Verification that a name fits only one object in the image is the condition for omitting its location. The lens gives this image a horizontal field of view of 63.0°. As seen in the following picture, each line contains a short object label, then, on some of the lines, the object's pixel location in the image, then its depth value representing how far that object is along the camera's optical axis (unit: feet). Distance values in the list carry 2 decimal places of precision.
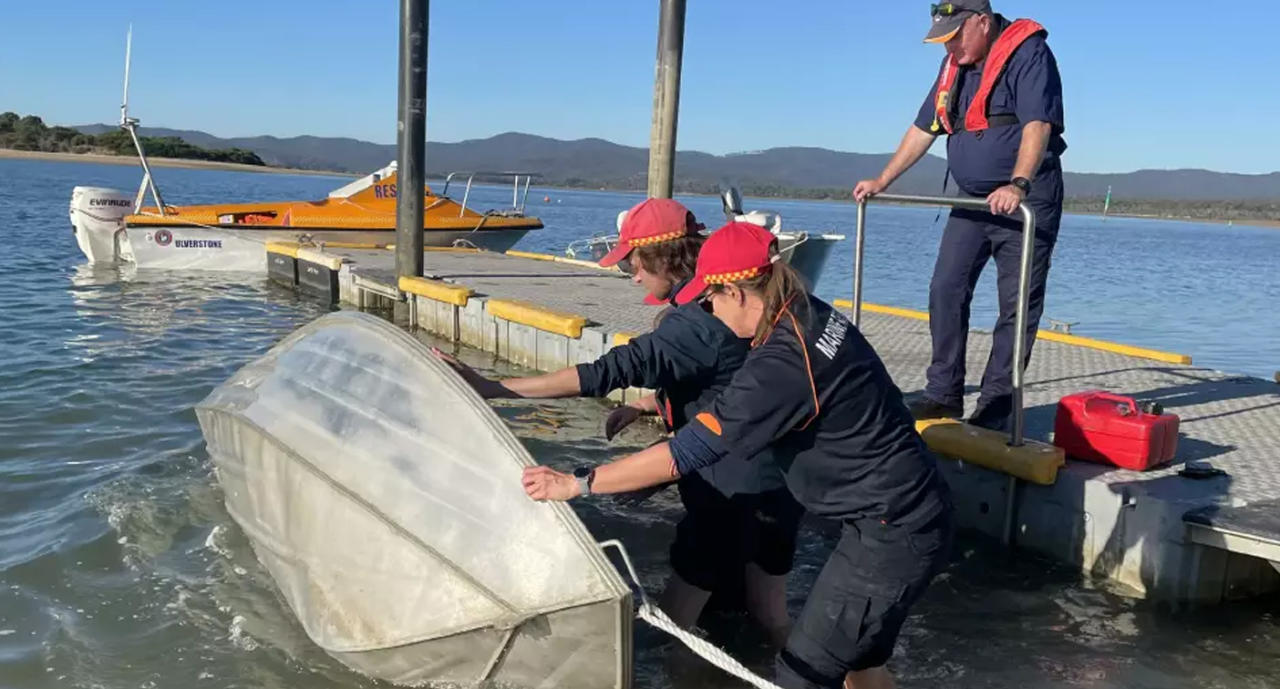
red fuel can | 16.25
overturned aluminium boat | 9.98
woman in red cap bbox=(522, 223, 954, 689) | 9.32
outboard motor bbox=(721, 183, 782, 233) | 20.30
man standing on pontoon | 15.94
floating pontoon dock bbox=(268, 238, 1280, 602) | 15.15
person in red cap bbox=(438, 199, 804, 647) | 11.93
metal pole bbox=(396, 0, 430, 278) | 37.78
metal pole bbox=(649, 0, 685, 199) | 39.68
